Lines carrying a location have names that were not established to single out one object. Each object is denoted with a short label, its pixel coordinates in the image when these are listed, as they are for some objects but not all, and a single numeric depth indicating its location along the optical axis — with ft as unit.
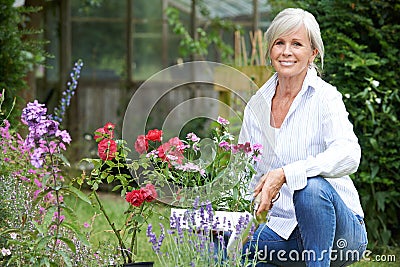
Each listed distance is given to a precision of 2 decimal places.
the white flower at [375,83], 20.45
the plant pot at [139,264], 13.00
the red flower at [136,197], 12.98
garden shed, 39.49
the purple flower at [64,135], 10.94
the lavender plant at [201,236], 11.77
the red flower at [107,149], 13.35
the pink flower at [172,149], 12.98
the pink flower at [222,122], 12.95
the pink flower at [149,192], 12.94
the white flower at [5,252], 12.50
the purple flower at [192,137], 12.93
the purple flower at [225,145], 12.57
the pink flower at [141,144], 13.38
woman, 12.52
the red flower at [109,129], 13.53
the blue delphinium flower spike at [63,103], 19.20
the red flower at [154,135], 13.19
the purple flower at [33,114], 10.88
